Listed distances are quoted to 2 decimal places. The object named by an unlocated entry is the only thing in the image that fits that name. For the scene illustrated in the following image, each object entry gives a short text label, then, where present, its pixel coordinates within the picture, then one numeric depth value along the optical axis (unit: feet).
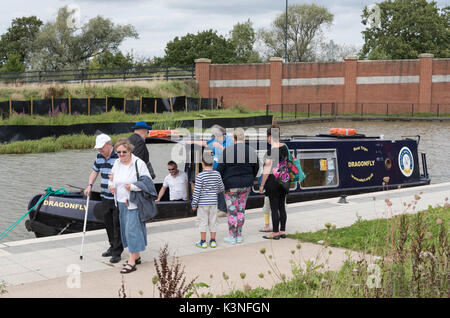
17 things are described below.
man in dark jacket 31.50
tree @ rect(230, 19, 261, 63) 318.24
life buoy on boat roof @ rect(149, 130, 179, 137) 38.68
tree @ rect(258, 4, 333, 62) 289.53
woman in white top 24.91
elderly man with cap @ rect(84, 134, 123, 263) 26.55
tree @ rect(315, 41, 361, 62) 295.28
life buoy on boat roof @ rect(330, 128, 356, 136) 50.60
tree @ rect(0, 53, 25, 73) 221.46
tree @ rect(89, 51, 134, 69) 226.28
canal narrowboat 35.58
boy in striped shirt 28.60
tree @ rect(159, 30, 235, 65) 260.01
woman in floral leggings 29.37
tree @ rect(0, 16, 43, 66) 288.71
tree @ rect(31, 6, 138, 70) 245.45
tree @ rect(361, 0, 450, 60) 217.36
